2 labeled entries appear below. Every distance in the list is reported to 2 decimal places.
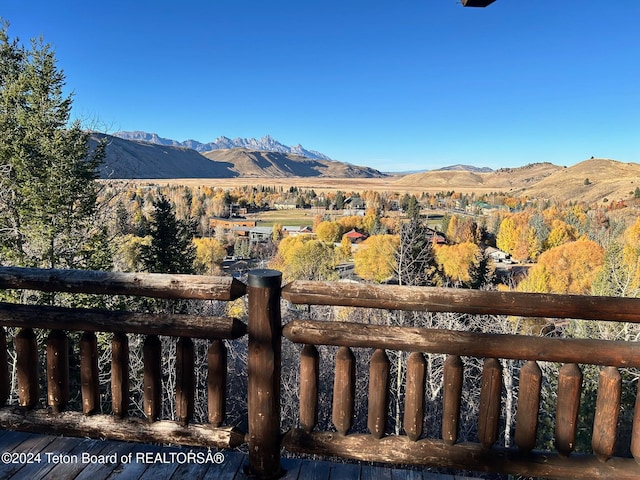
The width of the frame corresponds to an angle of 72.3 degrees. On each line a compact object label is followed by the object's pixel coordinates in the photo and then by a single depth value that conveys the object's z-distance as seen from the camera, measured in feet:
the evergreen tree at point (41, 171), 53.62
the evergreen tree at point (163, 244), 70.90
